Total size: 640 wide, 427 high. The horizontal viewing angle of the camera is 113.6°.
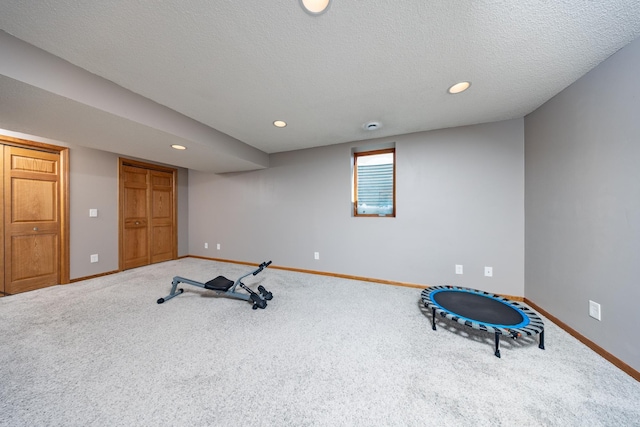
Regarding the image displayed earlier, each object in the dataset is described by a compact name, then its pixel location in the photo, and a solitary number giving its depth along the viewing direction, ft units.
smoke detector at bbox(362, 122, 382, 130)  8.76
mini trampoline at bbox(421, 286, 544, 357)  5.39
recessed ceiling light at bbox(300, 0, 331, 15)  3.70
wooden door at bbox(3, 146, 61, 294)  8.89
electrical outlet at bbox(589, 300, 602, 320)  5.37
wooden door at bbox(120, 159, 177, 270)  12.75
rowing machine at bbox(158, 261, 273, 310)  8.16
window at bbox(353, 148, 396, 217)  10.76
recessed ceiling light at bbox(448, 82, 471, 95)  6.08
